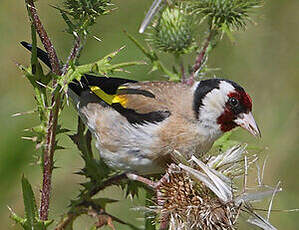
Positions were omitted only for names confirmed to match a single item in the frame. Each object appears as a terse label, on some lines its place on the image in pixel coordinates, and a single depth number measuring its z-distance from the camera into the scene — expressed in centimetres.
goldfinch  627
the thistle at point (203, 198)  545
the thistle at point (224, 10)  661
